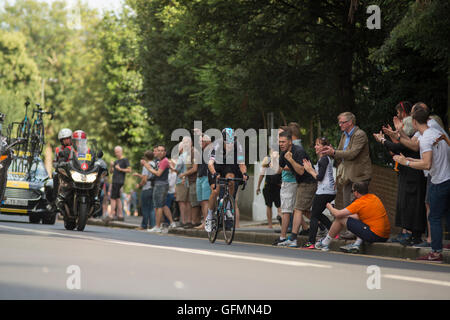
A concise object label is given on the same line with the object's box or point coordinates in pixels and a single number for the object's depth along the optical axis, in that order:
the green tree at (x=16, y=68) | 75.31
